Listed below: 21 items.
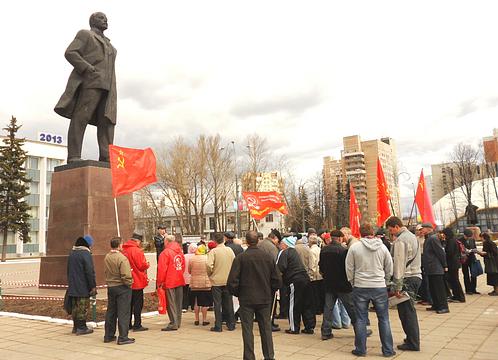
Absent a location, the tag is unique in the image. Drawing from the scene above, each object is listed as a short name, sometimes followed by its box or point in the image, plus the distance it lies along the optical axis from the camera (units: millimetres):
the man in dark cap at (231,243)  9086
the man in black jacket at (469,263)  12656
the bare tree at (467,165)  54841
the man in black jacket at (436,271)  9578
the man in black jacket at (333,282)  7156
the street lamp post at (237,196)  41775
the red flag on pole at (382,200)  12617
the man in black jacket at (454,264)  11102
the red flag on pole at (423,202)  12492
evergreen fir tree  42406
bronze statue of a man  13461
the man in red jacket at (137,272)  8023
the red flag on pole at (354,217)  12965
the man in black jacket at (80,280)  7742
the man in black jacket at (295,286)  7812
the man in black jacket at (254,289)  5660
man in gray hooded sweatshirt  6113
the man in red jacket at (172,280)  8297
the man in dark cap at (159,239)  11219
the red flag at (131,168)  10979
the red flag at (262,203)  17344
